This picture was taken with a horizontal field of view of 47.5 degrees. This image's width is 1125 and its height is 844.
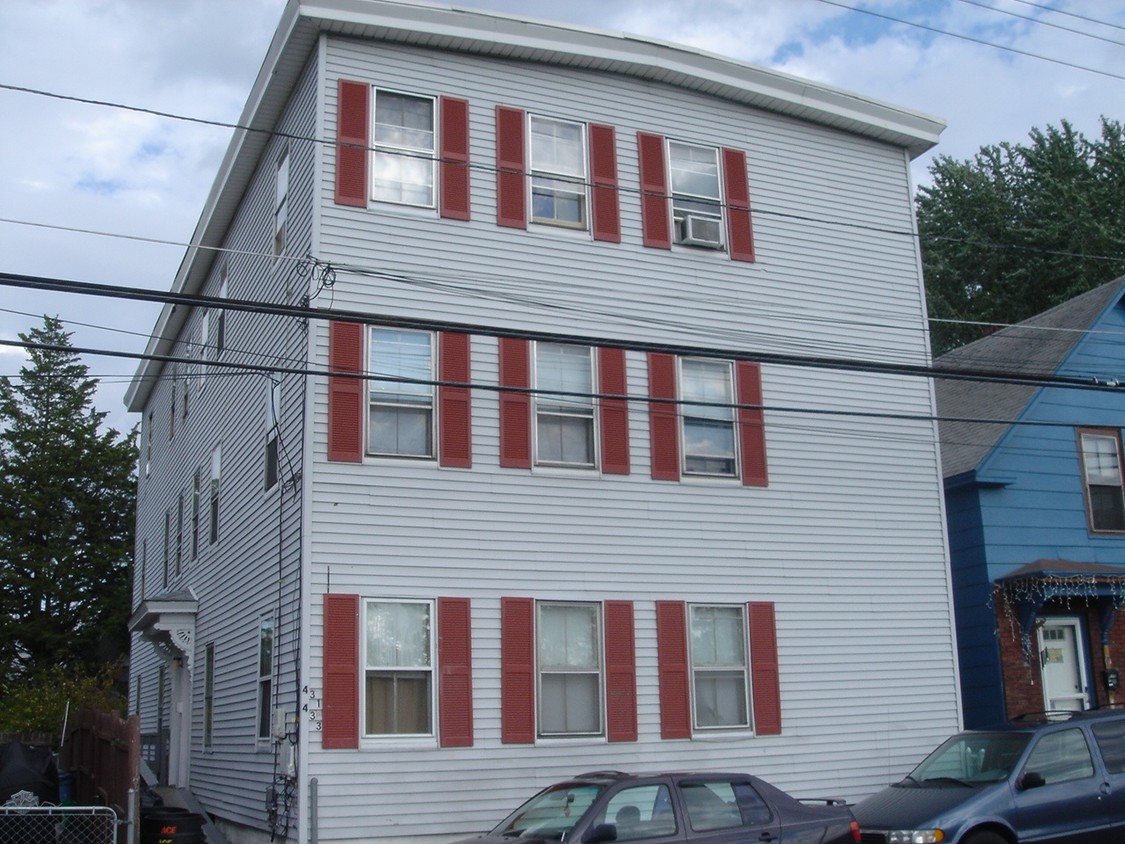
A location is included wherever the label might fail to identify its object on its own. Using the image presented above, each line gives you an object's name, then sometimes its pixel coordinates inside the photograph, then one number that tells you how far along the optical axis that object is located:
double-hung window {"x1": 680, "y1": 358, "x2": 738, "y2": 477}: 17.27
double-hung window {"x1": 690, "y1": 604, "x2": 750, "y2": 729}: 16.47
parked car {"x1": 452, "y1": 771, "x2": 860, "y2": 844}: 10.42
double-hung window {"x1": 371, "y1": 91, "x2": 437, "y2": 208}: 16.16
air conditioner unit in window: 17.89
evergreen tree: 44.12
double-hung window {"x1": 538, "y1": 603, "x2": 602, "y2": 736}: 15.48
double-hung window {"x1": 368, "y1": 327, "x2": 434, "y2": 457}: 15.43
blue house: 18.84
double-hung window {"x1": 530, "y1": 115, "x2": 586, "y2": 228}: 17.09
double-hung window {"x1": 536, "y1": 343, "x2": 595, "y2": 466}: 16.36
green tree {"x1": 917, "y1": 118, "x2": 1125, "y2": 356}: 35.44
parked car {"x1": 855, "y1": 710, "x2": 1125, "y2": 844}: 12.11
